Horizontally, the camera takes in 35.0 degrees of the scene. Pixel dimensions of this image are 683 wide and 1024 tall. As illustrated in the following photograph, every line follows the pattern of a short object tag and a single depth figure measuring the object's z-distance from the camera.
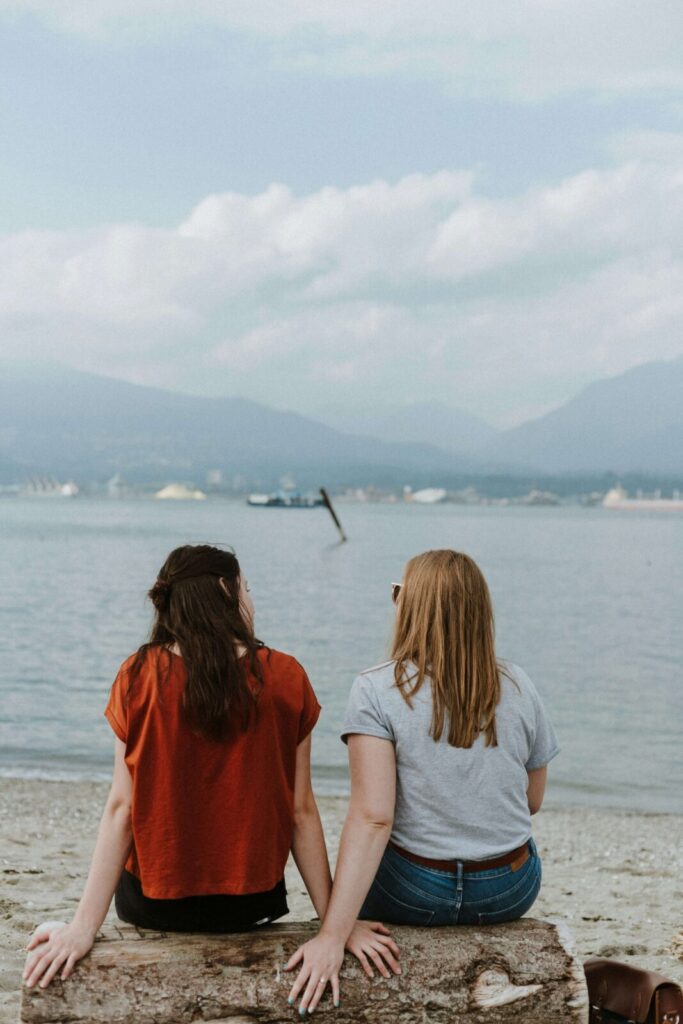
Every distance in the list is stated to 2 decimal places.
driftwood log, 2.83
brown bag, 3.20
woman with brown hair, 2.87
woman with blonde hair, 3.00
